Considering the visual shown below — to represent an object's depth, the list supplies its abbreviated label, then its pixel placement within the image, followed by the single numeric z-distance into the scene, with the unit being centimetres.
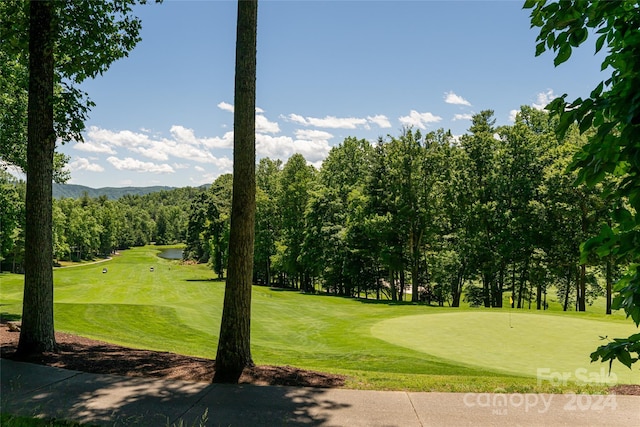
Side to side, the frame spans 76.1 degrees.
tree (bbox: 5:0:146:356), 819
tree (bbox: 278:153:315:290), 4638
